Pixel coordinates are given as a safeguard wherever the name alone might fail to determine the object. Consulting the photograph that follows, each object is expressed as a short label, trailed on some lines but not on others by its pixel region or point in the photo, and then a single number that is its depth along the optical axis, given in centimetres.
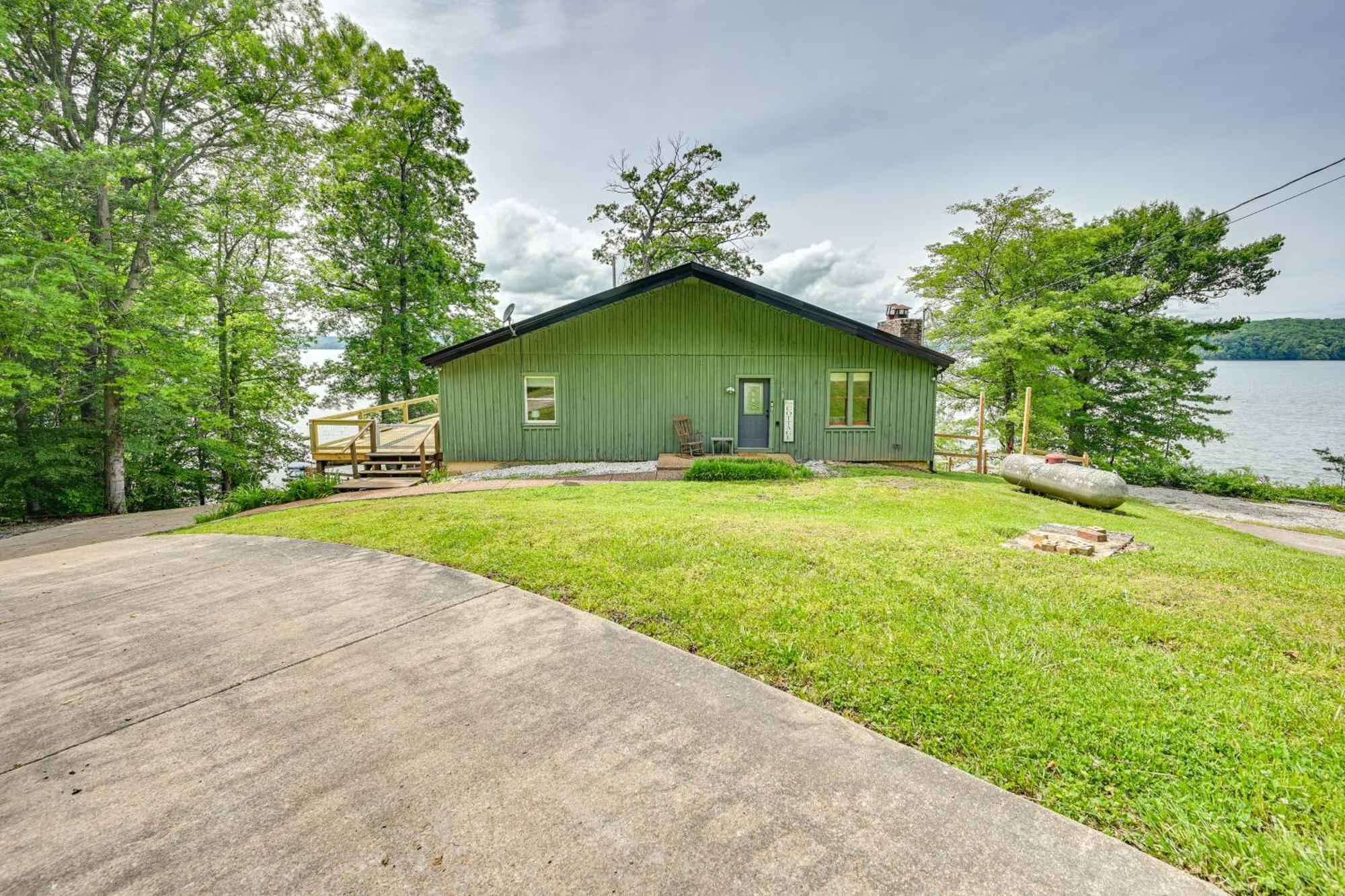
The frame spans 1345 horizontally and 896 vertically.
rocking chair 1278
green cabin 1262
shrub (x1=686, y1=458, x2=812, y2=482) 1016
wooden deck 1080
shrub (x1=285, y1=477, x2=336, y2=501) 938
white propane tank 894
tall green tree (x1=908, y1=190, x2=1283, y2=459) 1722
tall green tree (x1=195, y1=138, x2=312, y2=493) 1411
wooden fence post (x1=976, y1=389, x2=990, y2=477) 1405
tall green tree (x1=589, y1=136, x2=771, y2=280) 2209
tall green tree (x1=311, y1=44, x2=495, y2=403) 1706
